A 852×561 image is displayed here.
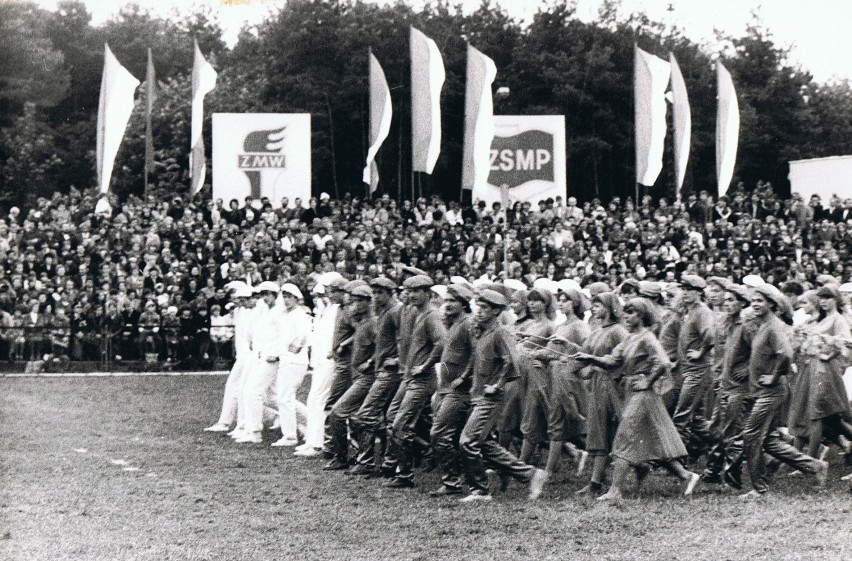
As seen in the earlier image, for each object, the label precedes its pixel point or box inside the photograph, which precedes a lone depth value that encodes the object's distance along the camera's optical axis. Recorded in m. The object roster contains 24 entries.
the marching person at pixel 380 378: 15.12
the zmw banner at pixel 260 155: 36.31
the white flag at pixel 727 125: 35.97
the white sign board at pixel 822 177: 43.56
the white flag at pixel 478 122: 32.44
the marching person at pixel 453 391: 13.62
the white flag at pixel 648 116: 35.72
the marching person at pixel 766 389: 13.15
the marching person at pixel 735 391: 13.65
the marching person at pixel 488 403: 13.34
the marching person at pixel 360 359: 15.49
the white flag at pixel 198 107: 34.97
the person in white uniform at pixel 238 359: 19.21
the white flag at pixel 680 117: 36.28
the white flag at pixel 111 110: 33.12
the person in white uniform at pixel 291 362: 18.03
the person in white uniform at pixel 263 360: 18.28
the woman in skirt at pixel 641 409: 13.10
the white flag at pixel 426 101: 33.44
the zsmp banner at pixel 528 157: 38.66
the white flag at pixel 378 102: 34.81
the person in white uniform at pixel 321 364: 17.08
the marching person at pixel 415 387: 14.27
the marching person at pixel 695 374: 15.70
